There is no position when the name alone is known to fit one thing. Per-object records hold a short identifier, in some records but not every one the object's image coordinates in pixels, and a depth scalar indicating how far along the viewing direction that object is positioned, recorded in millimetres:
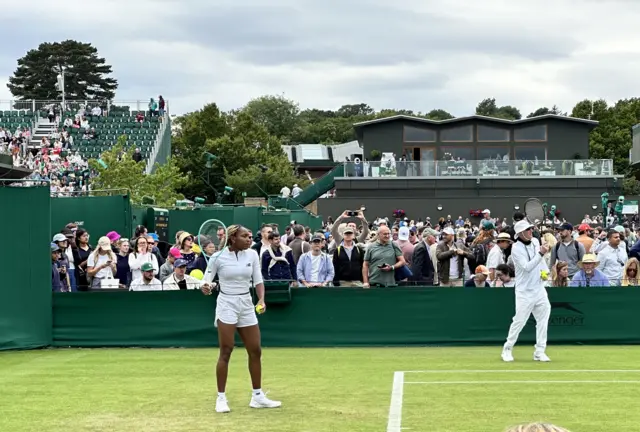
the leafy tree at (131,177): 45312
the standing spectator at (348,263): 18625
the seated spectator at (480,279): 18062
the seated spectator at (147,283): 18203
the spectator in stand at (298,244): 20533
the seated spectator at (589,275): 17812
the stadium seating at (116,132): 59969
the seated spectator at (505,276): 17594
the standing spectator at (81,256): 19484
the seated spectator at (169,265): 18734
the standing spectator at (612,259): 18797
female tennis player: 10758
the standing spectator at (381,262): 17859
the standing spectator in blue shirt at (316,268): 18344
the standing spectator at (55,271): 18250
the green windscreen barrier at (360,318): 17969
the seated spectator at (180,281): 18219
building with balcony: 59906
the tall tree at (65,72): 120375
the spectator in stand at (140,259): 18484
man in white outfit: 14609
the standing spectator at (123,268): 18719
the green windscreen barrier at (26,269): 17812
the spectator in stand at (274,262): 18438
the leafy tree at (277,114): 139125
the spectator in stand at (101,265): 18469
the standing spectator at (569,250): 18922
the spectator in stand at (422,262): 19000
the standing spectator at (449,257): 18969
